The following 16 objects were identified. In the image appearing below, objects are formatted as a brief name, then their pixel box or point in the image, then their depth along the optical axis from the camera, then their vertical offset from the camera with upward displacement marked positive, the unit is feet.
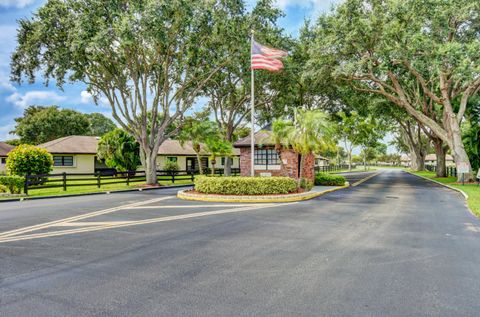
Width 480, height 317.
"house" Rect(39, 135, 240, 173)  99.81 +3.40
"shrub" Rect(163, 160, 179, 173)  112.16 -0.66
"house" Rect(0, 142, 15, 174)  104.82 +3.23
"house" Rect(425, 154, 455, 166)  351.25 +2.68
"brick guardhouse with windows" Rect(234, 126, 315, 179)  68.85 +0.56
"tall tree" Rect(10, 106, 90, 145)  155.74 +20.74
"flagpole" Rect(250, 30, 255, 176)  51.21 +8.20
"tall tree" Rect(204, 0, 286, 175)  62.95 +25.30
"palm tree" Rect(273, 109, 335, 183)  53.47 +5.60
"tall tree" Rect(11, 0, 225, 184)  53.67 +23.61
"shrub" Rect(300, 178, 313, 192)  60.10 -4.39
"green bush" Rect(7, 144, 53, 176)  70.38 +0.83
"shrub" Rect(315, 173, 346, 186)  73.56 -4.48
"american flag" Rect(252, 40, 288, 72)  51.49 +18.40
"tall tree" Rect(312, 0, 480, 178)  67.05 +28.69
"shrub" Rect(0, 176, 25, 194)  52.95 -3.27
